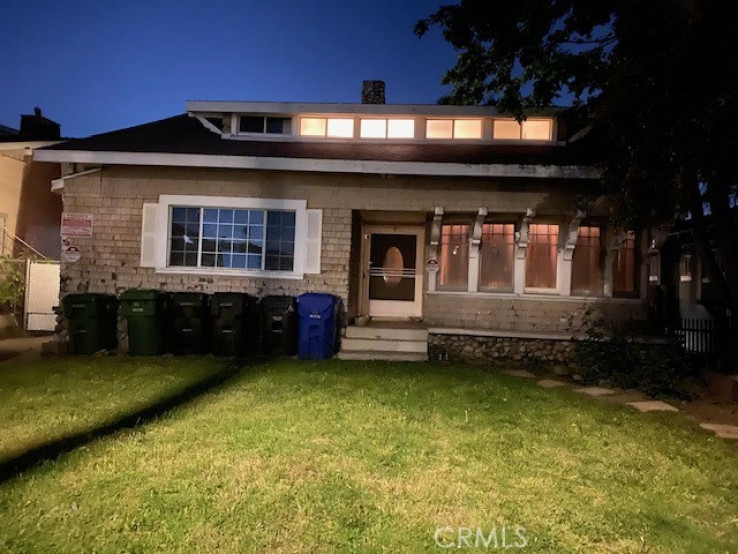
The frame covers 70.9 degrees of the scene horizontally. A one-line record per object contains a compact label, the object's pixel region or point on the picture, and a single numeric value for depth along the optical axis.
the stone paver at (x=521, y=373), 8.40
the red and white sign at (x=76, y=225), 9.84
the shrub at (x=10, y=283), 11.73
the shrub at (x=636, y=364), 7.39
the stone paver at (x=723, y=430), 5.40
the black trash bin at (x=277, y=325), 9.01
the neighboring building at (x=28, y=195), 13.10
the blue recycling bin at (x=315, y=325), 8.97
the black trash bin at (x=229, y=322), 8.96
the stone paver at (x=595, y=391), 7.29
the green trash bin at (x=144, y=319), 8.91
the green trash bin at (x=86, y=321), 9.06
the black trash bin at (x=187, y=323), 9.05
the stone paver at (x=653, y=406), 6.43
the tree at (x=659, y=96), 6.17
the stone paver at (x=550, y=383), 7.63
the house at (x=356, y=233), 9.48
